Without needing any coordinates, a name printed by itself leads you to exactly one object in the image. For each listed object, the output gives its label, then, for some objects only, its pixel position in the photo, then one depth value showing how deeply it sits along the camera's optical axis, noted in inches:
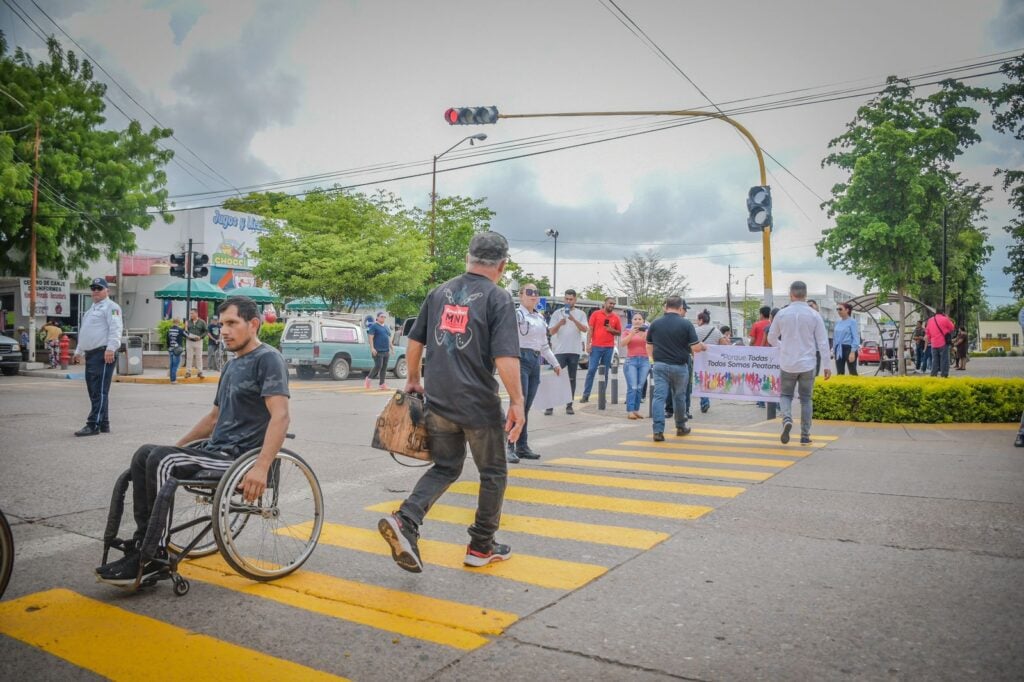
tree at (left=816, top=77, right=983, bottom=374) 1114.1
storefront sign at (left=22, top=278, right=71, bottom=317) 1208.2
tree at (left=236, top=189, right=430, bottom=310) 1270.9
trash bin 904.3
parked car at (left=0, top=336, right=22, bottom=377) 957.8
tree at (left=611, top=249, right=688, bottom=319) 2933.1
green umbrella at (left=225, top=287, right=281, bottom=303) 1295.5
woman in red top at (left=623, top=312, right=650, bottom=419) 528.4
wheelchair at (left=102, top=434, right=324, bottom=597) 152.6
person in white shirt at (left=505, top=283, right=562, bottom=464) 359.9
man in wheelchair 153.5
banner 511.8
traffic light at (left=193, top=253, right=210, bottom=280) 878.4
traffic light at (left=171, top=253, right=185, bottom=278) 872.3
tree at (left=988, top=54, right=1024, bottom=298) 1096.2
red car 1717.5
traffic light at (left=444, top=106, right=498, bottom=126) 597.0
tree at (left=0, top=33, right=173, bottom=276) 1262.3
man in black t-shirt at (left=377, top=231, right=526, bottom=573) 170.9
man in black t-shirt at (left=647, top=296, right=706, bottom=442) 404.5
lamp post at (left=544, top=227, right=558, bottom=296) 2153.1
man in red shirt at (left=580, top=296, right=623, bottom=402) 555.5
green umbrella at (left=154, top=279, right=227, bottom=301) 1128.8
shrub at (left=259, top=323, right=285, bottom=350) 1175.0
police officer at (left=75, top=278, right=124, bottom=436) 394.9
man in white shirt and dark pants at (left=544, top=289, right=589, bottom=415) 514.6
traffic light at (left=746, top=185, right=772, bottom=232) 560.4
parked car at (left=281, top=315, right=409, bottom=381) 898.7
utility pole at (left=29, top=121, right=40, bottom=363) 1148.5
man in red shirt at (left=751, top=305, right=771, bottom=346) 603.4
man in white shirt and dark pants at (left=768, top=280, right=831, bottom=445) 394.9
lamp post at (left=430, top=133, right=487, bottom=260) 1456.1
